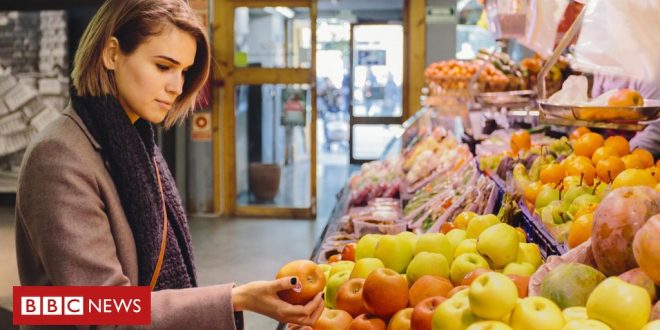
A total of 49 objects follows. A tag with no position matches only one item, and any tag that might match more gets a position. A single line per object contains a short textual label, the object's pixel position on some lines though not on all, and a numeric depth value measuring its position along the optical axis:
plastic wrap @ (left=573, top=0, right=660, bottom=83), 2.54
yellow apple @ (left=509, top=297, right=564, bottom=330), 1.47
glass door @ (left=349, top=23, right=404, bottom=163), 13.52
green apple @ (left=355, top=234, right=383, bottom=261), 2.35
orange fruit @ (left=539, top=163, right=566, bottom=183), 2.96
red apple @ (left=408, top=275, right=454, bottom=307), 1.91
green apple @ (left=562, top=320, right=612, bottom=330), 1.39
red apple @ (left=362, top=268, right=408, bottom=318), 1.91
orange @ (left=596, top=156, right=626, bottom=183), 2.79
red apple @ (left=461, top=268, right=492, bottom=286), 1.91
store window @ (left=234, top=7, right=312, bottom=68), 9.12
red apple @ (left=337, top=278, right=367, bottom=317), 2.03
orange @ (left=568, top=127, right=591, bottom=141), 3.59
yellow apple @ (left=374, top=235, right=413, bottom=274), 2.21
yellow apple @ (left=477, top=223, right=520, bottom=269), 2.05
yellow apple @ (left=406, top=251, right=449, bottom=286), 2.06
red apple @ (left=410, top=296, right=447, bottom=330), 1.71
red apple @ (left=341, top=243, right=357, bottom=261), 2.65
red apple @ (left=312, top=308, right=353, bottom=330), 1.95
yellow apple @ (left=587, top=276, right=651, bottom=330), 1.42
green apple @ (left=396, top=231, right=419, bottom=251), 2.24
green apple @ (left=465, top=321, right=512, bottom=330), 1.45
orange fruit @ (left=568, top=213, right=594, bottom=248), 2.04
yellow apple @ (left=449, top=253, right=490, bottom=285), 2.01
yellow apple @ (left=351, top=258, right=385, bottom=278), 2.14
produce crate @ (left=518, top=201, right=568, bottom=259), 2.15
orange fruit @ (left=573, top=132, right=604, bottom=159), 3.10
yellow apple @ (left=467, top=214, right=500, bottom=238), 2.36
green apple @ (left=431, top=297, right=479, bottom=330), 1.55
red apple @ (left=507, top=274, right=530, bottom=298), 1.82
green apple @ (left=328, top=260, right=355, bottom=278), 2.35
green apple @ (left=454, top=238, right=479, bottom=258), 2.14
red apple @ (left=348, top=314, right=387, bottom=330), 1.90
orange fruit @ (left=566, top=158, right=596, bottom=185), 2.83
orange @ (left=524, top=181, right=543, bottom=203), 2.91
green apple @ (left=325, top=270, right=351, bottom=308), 2.22
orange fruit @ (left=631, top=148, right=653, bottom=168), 2.84
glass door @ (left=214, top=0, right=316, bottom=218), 8.95
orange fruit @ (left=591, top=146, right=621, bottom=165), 2.92
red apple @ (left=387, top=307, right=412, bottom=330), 1.83
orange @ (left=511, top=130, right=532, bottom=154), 3.92
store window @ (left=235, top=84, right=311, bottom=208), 9.23
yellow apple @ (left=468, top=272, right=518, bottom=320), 1.49
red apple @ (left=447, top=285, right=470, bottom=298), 1.80
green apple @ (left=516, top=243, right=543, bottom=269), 2.08
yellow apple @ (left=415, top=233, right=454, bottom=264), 2.17
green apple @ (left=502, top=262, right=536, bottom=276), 1.98
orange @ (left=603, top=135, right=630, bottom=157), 2.97
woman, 1.50
